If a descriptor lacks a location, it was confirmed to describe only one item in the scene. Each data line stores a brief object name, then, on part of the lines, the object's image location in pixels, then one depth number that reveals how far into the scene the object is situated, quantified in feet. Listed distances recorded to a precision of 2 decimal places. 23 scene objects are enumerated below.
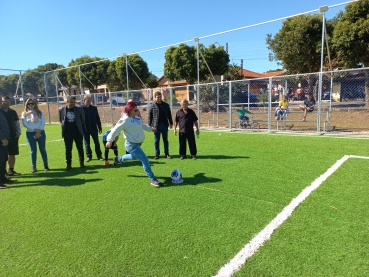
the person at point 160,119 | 24.38
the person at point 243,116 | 42.65
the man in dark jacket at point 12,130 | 19.81
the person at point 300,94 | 38.85
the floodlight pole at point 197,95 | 44.18
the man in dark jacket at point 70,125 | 21.88
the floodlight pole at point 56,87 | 70.54
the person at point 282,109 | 39.42
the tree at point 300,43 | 61.21
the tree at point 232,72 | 123.03
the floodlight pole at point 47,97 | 71.25
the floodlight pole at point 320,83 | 31.83
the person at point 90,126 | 24.81
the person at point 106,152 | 22.81
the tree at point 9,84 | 66.80
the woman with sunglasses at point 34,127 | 21.33
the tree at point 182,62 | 105.99
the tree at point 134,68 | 124.67
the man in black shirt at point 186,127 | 23.89
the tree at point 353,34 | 47.50
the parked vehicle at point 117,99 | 60.18
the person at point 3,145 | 17.20
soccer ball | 17.31
